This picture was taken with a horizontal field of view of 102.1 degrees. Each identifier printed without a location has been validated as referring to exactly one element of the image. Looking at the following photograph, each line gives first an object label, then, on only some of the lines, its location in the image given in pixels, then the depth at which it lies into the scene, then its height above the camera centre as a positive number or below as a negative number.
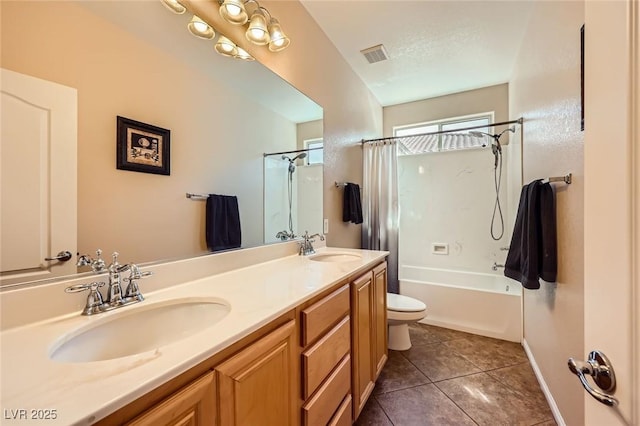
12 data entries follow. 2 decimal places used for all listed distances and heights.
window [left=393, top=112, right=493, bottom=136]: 3.20 +1.17
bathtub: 2.45 -0.92
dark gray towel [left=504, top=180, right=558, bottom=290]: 1.43 -0.14
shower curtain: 2.83 +0.12
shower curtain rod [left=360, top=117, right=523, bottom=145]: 2.36 +0.84
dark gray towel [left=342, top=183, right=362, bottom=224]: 2.50 +0.07
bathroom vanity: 0.46 -0.32
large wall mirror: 0.74 +0.38
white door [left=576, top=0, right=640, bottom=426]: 0.40 +0.02
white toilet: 2.15 -0.87
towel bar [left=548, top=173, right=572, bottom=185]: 1.27 +0.17
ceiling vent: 2.37 +1.51
